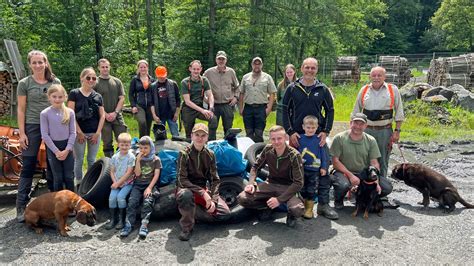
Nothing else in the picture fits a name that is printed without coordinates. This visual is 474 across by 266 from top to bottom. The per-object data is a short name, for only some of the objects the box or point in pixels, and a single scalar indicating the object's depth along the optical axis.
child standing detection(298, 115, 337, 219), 5.49
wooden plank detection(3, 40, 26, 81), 12.59
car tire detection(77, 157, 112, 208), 5.71
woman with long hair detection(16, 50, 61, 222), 5.35
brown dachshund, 4.96
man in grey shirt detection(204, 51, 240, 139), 7.76
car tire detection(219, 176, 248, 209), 5.71
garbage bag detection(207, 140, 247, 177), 5.74
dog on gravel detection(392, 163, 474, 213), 5.79
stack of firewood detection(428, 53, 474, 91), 19.42
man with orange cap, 7.20
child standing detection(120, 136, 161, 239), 5.23
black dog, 5.38
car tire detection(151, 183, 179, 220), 5.36
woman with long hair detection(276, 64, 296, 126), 7.77
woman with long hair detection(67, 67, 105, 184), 6.07
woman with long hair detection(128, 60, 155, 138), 7.20
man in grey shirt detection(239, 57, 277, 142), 7.70
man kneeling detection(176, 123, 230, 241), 4.95
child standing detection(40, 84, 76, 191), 5.21
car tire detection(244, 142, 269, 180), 6.29
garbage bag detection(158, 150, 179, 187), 5.77
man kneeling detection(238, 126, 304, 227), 5.05
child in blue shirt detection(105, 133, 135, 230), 5.31
